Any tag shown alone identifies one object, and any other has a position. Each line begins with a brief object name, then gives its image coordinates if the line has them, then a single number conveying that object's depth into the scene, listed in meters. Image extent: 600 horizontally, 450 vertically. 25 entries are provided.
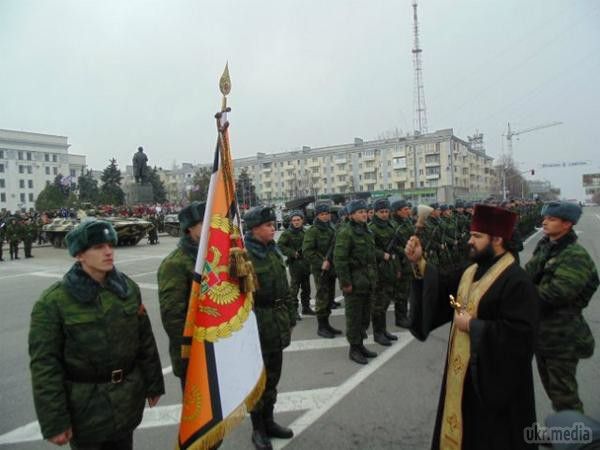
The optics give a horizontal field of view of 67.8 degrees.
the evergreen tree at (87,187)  61.07
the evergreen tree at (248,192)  63.22
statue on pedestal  25.84
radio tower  53.66
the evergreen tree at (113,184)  53.59
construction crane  62.84
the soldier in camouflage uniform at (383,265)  6.46
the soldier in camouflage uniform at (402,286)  7.30
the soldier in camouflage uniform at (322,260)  6.98
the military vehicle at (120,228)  21.30
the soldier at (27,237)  19.14
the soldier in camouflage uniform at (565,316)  3.45
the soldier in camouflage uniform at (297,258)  8.38
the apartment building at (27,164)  85.44
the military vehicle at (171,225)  29.34
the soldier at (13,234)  18.81
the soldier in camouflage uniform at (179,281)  3.11
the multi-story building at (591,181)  76.44
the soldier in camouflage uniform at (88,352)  2.37
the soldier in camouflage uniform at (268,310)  3.63
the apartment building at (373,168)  76.56
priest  2.42
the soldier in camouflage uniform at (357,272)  5.66
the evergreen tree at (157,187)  66.62
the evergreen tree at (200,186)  54.01
